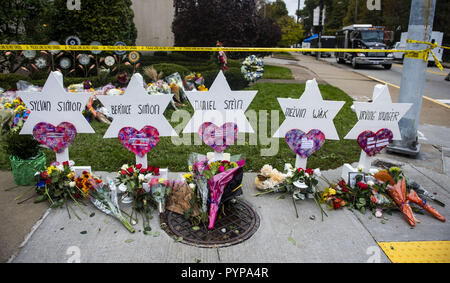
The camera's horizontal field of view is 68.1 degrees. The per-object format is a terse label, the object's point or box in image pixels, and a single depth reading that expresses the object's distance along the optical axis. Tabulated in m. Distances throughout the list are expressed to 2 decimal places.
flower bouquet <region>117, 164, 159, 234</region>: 3.84
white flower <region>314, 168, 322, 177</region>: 4.34
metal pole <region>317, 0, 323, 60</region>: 34.75
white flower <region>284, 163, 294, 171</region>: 4.38
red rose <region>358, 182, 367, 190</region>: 4.08
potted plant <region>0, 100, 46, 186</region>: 4.23
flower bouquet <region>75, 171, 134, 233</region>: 3.70
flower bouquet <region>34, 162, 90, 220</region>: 3.94
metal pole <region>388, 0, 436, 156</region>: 5.27
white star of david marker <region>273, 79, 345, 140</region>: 4.18
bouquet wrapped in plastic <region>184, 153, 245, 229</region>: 3.60
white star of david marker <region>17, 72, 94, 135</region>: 4.01
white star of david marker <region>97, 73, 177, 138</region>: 3.94
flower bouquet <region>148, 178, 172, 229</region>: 3.87
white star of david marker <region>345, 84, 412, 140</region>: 4.26
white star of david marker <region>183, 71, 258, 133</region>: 4.09
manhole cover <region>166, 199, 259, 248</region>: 3.35
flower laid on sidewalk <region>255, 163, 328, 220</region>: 4.19
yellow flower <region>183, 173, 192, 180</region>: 3.97
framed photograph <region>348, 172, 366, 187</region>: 4.23
